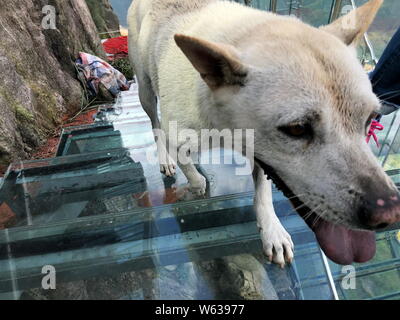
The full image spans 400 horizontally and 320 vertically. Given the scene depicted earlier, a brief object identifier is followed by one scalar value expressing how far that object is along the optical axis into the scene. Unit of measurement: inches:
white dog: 12.0
